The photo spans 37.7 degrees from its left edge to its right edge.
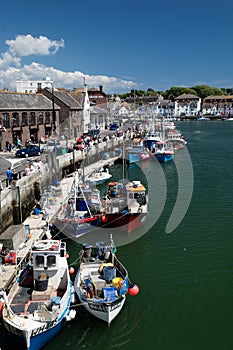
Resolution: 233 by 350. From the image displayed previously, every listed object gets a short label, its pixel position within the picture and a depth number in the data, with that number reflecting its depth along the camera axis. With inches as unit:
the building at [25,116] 1731.1
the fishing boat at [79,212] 912.3
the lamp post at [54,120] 2122.0
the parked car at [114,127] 3286.7
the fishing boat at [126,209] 949.2
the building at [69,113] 2325.3
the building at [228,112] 7769.2
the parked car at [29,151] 1508.4
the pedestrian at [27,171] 1153.7
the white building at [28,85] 3805.1
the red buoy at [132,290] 603.2
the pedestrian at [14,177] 1036.7
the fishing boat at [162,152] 2210.9
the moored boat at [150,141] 2447.7
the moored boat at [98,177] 1475.1
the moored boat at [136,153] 2116.1
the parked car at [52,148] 1596.6
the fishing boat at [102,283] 588.4
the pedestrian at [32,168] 1183.9
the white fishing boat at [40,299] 518.0
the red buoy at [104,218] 946.1
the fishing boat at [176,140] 2790.4
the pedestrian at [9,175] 1051.7
